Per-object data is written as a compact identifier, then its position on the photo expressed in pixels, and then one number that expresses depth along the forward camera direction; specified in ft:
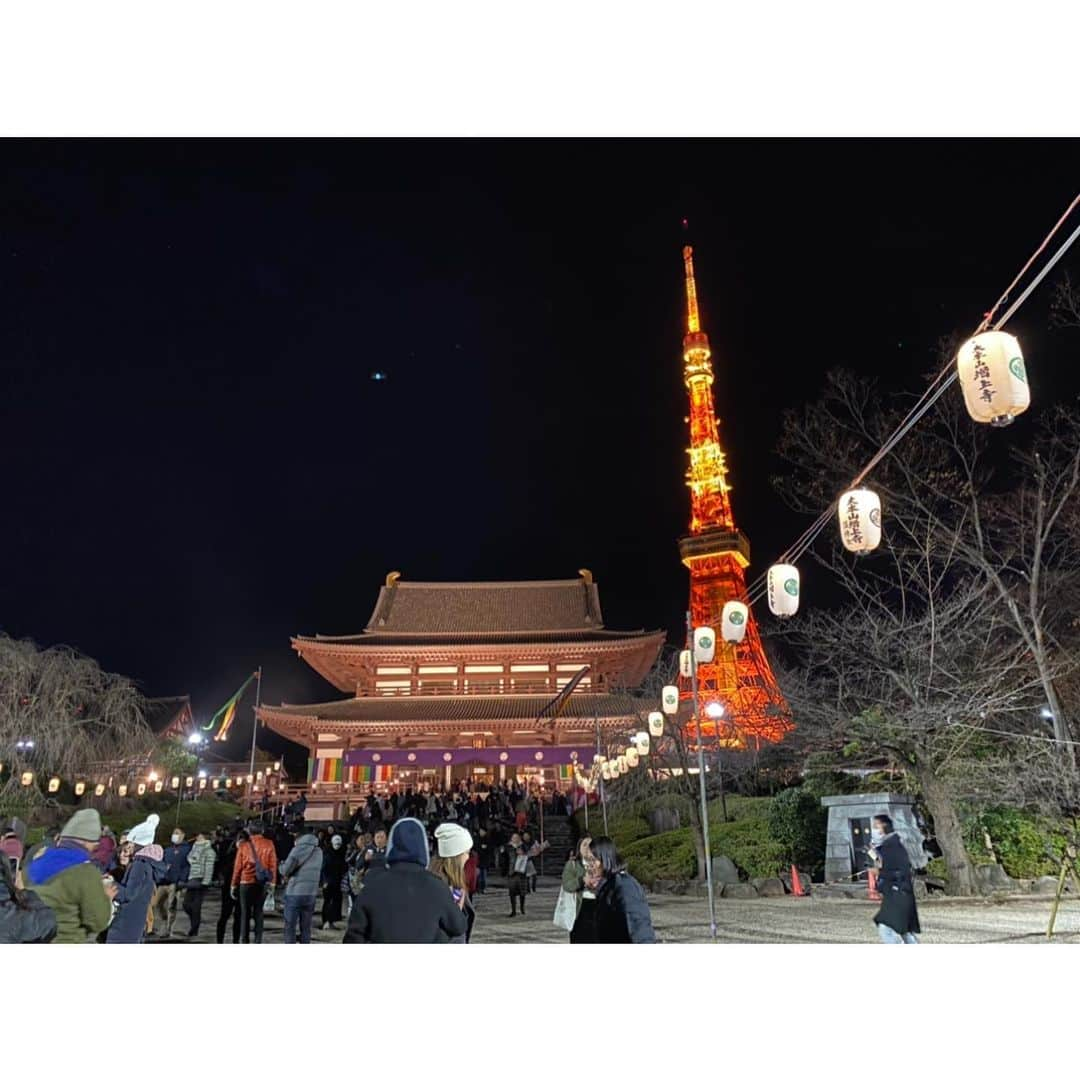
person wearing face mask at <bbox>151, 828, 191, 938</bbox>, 31.35
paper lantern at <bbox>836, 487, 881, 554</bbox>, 31.37
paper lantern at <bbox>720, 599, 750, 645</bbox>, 42.91
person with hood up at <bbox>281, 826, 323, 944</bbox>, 24.85
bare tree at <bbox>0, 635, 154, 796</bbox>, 56.59
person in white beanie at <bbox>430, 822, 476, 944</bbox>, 16.08
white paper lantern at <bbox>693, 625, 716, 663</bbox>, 50.93
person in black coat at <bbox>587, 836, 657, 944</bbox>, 13.56
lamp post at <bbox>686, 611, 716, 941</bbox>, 28.22
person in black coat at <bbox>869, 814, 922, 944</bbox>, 21.20
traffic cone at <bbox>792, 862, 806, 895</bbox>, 46.00
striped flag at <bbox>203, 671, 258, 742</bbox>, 126.72
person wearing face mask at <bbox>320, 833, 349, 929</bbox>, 34.60
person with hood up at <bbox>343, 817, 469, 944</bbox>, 11.16
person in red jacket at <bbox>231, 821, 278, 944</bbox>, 26.91
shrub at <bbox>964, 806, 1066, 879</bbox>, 42.80
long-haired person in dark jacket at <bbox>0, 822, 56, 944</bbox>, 12.21
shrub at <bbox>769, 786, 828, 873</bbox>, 50.37
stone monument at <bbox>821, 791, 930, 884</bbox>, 44.65
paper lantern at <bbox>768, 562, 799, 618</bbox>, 38.34
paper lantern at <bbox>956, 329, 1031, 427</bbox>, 21.34
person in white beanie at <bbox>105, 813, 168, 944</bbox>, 16.30
